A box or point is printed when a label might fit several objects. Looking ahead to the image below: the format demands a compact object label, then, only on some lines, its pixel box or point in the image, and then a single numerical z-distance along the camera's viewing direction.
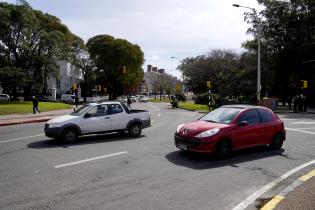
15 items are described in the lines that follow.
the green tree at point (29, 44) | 48.91
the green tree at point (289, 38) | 47.94
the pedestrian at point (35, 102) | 34.00
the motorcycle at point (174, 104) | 48.09
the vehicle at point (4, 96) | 65.99
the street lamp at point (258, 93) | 35.12
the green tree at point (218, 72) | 58.27
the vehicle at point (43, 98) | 69.32
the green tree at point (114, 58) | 81.44
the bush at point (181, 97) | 68.96
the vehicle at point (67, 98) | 70.69
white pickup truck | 13.95
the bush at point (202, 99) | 58.19
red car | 10.62
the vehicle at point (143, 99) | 85.90
